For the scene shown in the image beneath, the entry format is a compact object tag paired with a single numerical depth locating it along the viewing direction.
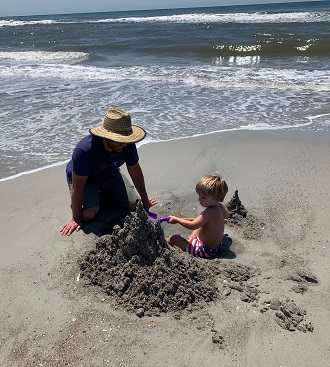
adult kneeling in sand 3.45
